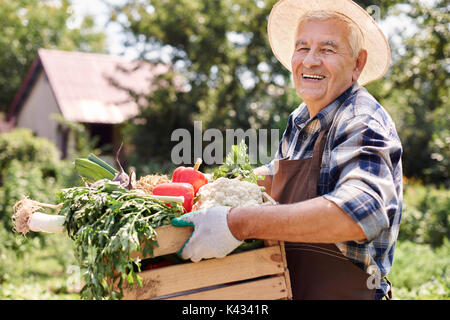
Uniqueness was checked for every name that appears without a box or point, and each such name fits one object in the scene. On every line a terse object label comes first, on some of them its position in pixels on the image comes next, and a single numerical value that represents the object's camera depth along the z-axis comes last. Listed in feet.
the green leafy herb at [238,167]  7.82
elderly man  5.79
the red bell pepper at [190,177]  7.77
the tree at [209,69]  37.73
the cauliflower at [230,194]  6.63
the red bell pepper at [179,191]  6.91
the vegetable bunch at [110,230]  5.69
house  64.39
